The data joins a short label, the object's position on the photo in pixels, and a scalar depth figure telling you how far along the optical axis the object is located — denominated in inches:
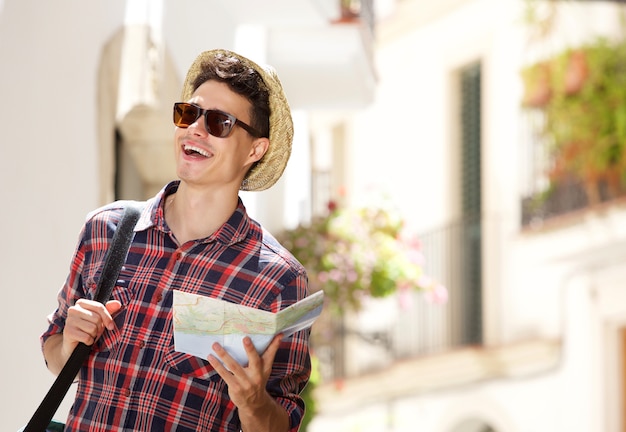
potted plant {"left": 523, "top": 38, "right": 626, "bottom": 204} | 552.7
